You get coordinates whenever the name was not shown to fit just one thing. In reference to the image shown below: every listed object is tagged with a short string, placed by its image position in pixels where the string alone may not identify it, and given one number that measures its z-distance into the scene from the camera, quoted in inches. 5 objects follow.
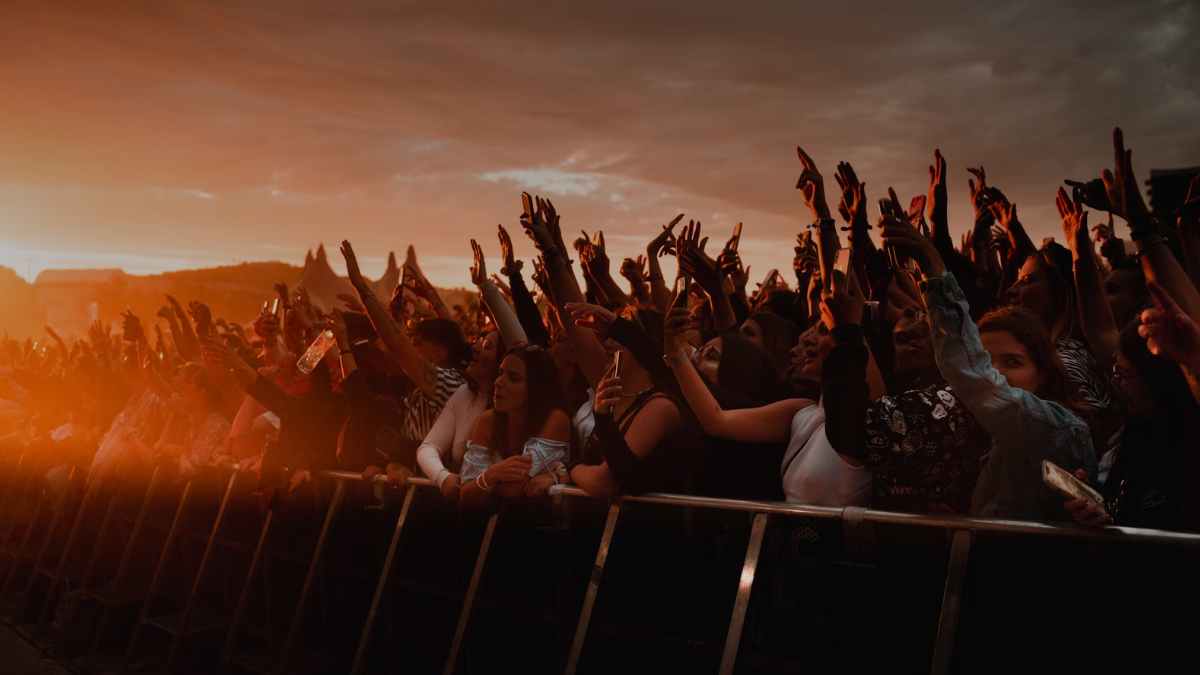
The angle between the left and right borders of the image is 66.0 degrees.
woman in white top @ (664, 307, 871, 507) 145.9
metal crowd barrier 128.1
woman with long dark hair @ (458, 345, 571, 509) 190.5
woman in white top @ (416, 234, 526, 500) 221.8
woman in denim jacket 124.0
